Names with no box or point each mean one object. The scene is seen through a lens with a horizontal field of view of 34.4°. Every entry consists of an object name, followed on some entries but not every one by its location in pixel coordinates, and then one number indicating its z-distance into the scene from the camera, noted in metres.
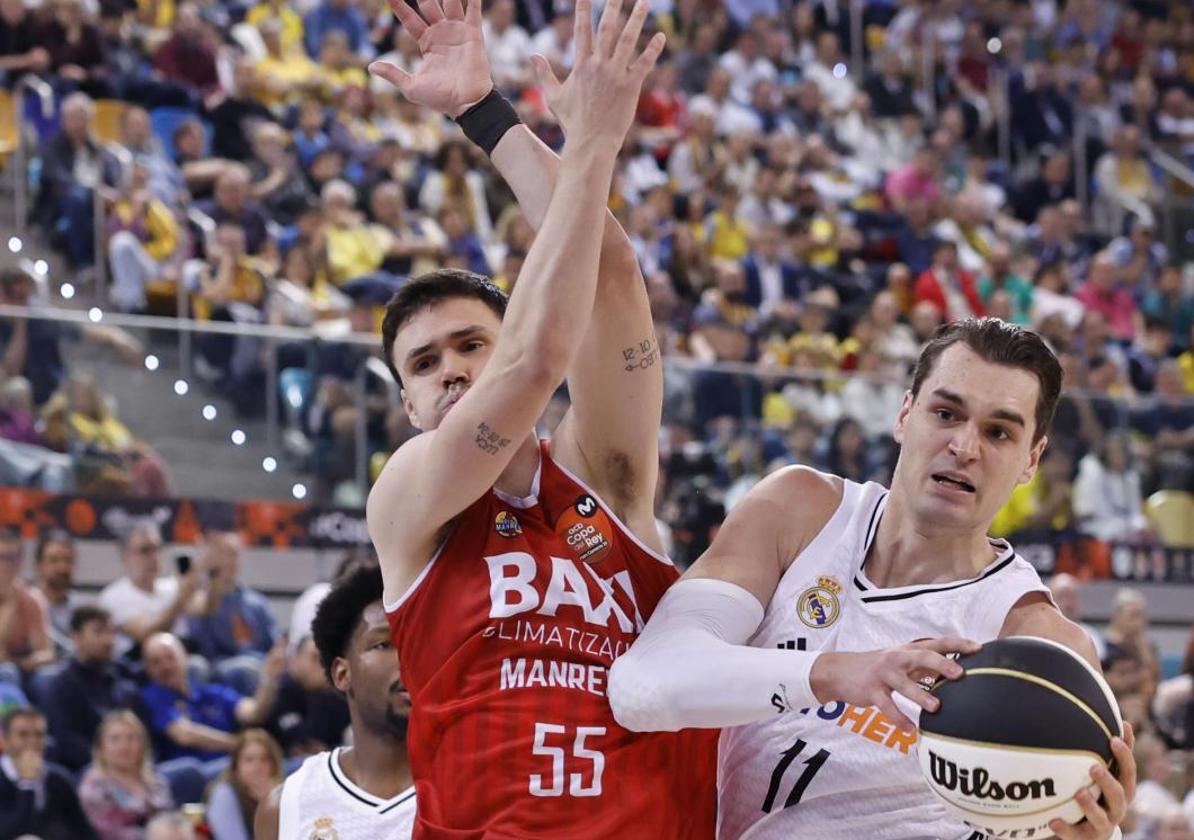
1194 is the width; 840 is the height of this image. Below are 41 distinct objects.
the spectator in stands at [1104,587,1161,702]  12.27
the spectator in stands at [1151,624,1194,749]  11.72
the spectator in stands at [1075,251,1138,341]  17.94
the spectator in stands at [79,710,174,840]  8.88
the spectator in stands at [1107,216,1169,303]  18.81
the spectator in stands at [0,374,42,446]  10.54
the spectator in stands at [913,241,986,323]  17.02
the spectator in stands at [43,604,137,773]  9.25
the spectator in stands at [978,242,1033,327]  17.56
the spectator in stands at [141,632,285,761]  9.68
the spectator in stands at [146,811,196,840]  8.33
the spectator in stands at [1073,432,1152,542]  13.72
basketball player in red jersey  4.01
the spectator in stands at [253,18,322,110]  15.45
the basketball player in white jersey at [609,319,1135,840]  4.25
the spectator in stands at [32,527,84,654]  9.88
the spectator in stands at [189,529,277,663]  10.48
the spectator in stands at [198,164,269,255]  13.42
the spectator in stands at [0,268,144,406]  10.62
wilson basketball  3.68
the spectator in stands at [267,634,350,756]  9.65
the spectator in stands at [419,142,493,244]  15.26
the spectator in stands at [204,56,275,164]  14.52
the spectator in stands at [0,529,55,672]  9.55
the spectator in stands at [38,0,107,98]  13.95
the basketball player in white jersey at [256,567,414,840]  5.65
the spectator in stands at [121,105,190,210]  13.24
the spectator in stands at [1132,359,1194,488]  13.95
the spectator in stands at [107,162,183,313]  11.98
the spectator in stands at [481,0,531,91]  16.95
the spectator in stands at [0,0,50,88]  13.67
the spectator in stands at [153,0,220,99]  14.82
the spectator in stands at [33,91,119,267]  12.11
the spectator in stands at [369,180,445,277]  14.30
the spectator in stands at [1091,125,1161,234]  20.67
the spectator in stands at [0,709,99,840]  8.62
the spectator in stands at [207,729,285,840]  8.68
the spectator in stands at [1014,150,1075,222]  20.42
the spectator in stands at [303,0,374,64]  16.36
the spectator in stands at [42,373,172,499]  10.76
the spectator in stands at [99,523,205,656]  10.16
